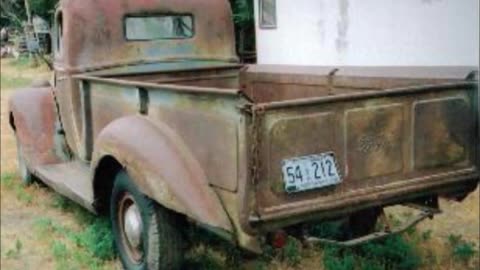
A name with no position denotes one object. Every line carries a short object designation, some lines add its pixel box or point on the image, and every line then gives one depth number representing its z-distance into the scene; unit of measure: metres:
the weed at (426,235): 4.98
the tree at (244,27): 12.62
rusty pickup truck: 3.28
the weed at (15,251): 5.05
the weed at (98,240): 4.83
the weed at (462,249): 4.55
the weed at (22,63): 22.71
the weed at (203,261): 4.54
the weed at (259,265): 4.51
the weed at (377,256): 4.43
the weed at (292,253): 4.61
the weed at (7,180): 7.04
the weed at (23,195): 6.47
